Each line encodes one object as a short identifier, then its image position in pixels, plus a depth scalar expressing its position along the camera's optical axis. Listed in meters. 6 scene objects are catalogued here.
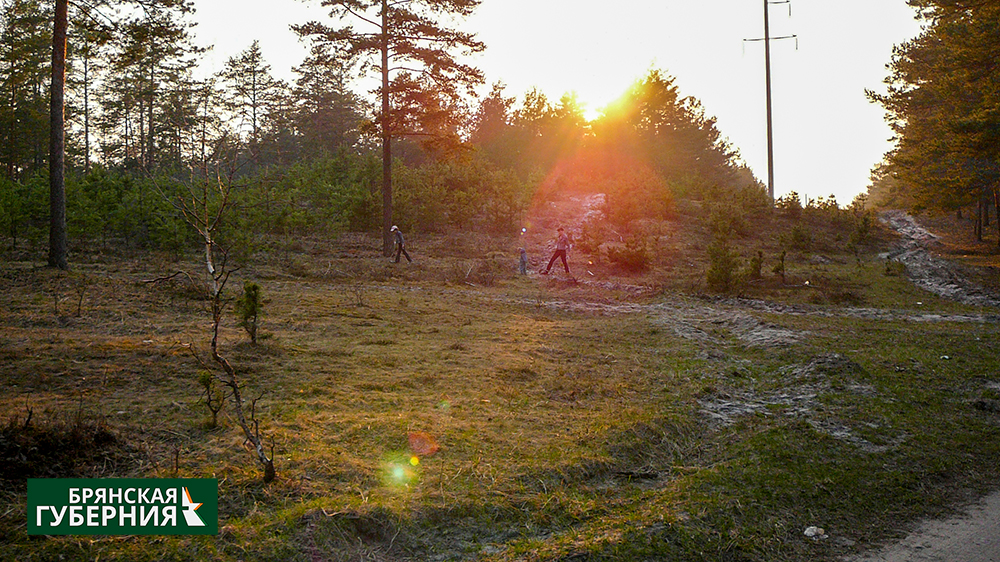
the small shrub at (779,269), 18.97
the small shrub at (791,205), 32.91
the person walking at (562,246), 19.73
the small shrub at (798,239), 26.08
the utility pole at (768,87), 36.28
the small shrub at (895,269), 20.66
